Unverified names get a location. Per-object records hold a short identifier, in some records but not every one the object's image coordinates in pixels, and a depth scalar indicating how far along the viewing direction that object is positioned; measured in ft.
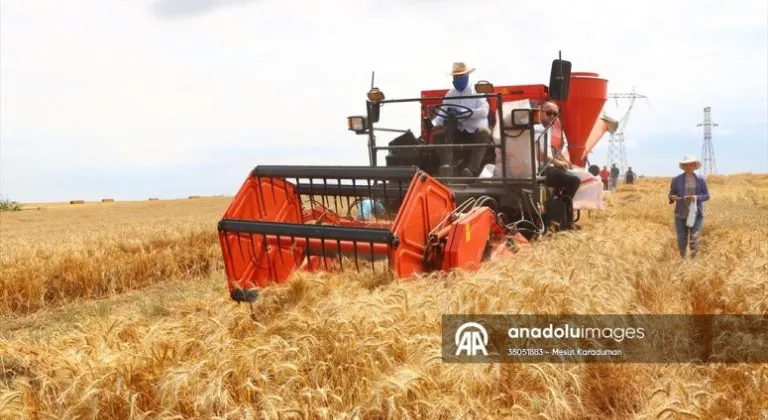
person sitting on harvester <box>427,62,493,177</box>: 22.09
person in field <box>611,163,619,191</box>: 128.55
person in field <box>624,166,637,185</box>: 127.49
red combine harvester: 15.55
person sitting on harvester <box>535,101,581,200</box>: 23.66
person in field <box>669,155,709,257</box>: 25.90
